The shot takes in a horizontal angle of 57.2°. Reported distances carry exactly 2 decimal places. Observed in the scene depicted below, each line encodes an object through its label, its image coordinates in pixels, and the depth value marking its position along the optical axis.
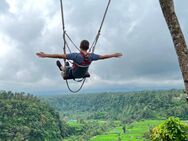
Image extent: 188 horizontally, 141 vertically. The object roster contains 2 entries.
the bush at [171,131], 11.22
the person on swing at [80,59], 3.67
